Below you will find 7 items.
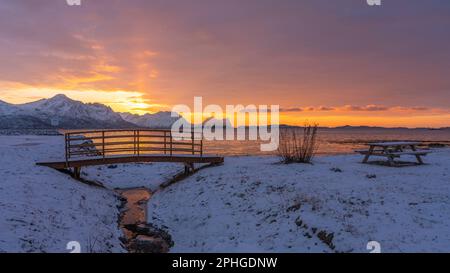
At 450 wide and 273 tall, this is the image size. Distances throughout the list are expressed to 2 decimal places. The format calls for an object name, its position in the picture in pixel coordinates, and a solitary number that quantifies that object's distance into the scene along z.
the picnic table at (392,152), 17.19
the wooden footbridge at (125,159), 18.30
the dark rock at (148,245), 10.81
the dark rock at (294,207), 11.07
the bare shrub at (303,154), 19.23
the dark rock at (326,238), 8.64
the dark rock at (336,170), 15.73
